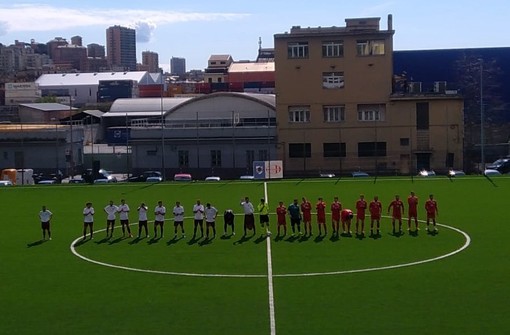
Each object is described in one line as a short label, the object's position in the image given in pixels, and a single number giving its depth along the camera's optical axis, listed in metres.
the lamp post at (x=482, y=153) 53.96
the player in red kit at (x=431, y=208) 29.89
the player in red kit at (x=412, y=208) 29.81
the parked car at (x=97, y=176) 54.72
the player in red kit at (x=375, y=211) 29.31
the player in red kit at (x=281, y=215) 29.56
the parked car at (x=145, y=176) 56.98
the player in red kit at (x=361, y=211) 29.28
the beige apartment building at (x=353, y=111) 61.16
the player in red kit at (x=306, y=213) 29.39
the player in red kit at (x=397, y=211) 29.52
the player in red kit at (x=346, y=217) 29.73
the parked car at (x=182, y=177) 56.47
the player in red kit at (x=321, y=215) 29.39
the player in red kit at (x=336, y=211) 29.47
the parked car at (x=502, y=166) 57.31
